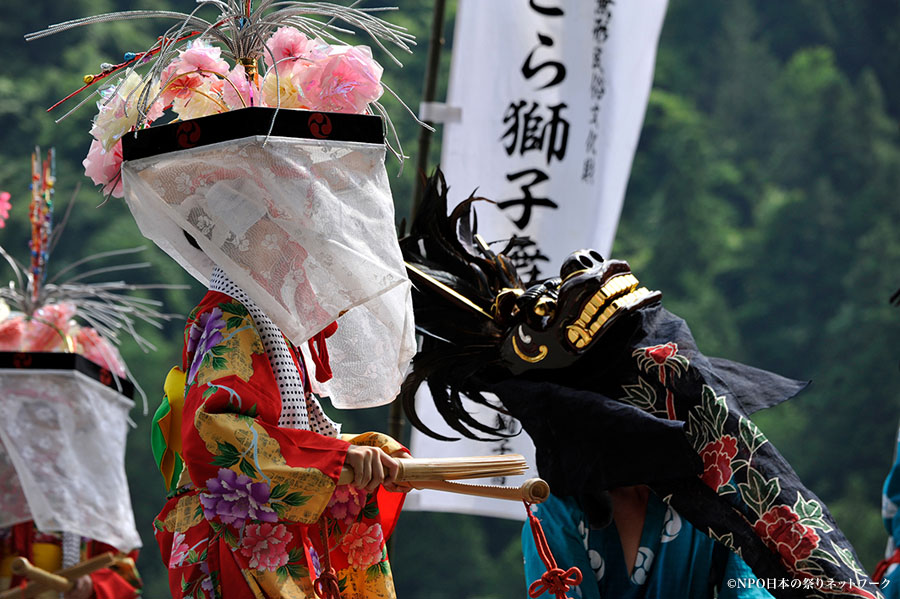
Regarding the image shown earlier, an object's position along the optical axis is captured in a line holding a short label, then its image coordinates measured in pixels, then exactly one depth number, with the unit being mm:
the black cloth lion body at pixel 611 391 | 5761
